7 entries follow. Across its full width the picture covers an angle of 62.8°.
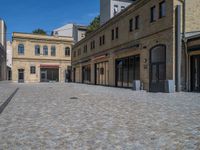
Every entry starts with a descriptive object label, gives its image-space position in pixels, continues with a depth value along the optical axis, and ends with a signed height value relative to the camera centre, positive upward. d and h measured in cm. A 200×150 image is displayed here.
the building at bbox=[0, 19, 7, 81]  3555 +842
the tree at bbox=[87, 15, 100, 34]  3418 +1121
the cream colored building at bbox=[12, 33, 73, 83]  3149 +357
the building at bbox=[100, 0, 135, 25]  2646 +1141
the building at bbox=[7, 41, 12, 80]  5007 +594
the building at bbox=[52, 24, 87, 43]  3606 +1026
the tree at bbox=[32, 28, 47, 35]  4871 +1343
